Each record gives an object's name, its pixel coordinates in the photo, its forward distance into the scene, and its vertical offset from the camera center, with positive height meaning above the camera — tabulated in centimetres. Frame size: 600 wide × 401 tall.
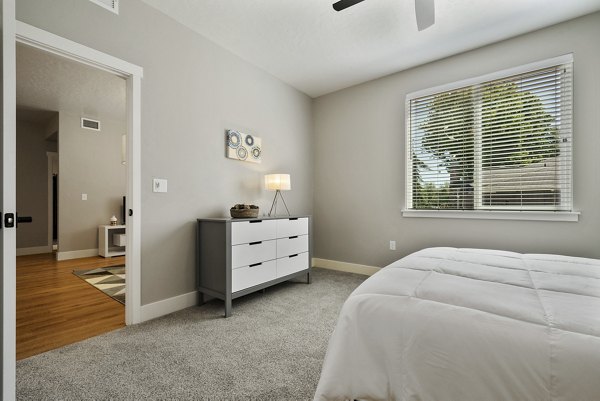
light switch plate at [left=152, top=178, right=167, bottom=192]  239 +13
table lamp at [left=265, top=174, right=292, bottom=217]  326 +21
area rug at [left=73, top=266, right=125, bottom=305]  301 -103
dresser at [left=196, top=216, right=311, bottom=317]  242 -53
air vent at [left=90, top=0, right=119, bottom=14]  207 +148
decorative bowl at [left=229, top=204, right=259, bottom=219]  274 -12
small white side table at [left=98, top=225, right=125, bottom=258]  508 -78
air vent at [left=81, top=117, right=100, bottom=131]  517 +144
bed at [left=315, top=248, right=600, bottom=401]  76 -44
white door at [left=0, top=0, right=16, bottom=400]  103 +1
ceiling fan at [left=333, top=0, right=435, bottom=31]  185 +130
